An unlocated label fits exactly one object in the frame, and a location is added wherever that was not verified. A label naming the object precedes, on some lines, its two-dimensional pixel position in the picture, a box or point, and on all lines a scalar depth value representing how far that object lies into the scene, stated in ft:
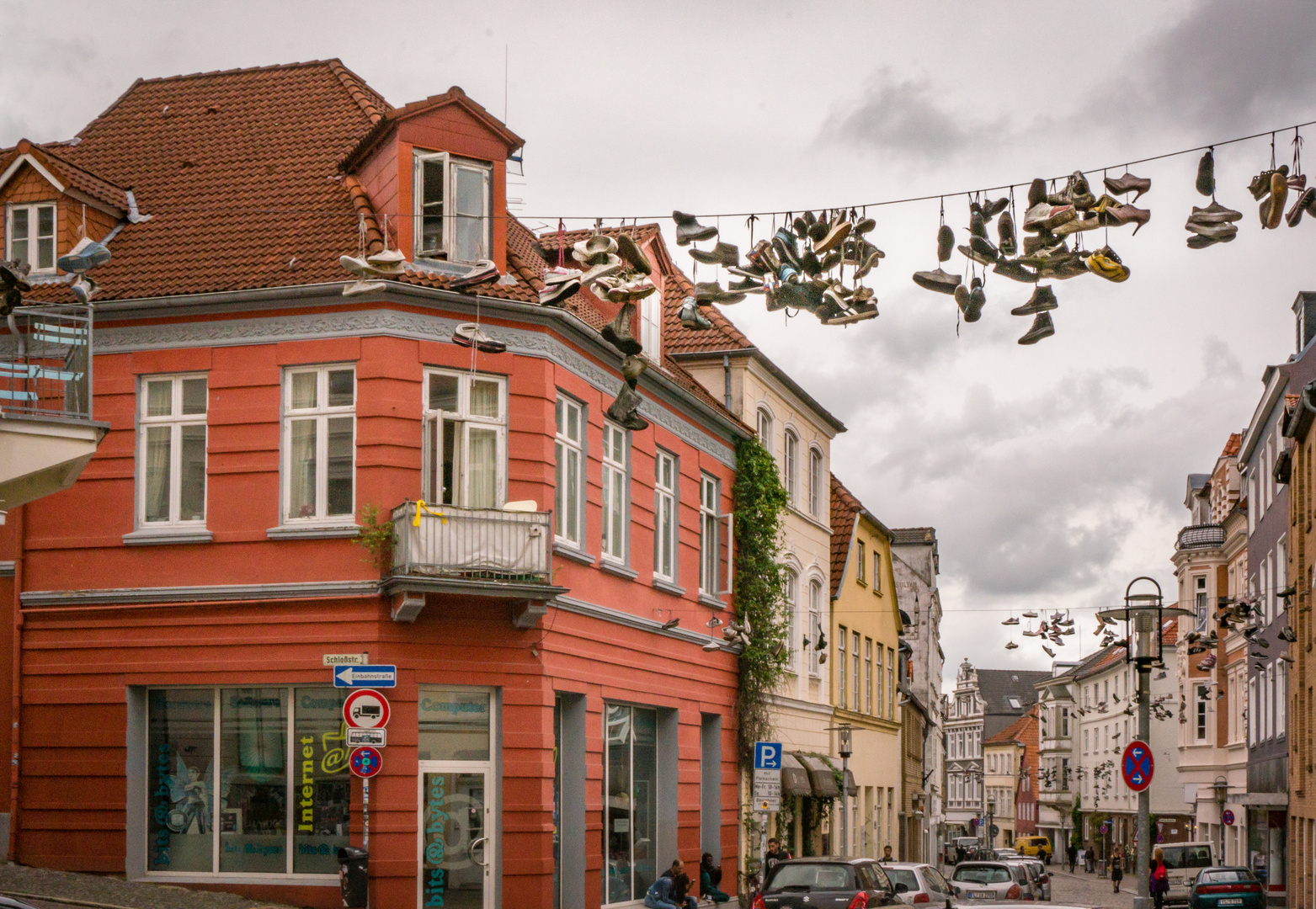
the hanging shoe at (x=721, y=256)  37.06
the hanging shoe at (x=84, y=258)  58.03
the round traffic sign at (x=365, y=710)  54.03
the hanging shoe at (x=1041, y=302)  36.14
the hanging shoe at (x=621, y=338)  39.47
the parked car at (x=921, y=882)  76.95
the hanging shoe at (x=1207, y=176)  34.78
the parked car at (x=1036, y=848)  329.11
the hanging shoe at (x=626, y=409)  42.93
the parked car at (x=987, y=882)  108.78
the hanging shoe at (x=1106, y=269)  34.37
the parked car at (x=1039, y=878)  141.59
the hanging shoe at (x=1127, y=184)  35.42
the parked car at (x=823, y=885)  65.31
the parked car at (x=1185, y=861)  149.59
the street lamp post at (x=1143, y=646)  72.43
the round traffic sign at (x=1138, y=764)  71.13
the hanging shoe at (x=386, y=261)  41.63
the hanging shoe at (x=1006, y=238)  34.86
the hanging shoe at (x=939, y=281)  36.76
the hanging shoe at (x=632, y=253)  38.42
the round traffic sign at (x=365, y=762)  54.19
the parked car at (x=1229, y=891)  113.50
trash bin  61.26
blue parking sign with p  82.99
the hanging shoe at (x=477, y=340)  54.29
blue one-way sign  57.47
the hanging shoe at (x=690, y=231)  38.58
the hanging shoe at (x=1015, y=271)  34.47
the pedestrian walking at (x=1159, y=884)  140.56
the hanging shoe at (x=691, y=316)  44.46
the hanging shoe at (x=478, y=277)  47.06
